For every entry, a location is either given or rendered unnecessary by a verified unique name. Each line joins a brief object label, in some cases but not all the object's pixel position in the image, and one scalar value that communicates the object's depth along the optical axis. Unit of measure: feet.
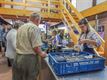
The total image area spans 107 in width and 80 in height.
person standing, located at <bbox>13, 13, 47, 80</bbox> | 3.67
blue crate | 2.65
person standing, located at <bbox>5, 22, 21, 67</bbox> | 5.83
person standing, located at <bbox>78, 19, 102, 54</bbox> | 3.88
